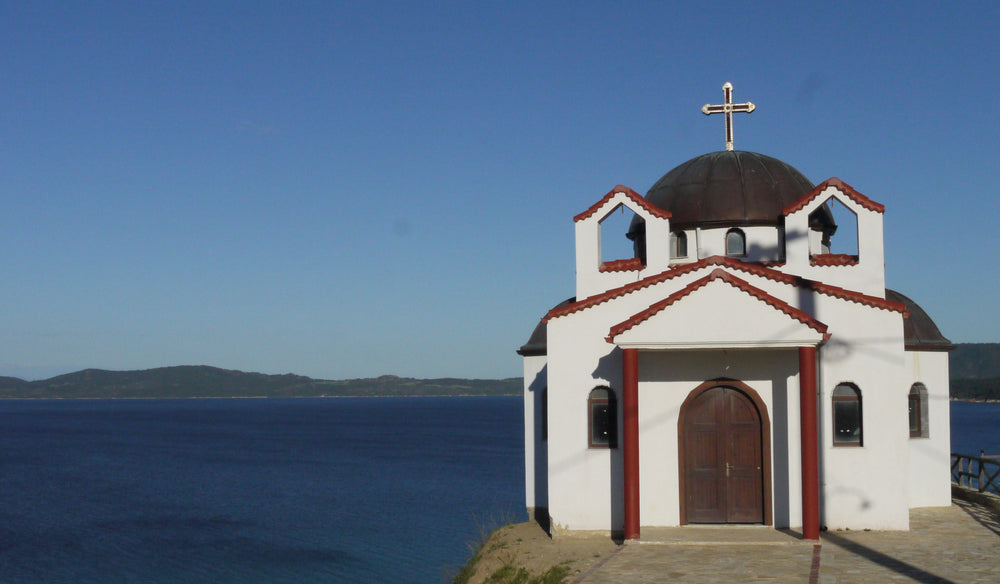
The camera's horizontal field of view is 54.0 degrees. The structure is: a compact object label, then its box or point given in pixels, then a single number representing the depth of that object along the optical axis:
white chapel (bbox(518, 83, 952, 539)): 16.72
